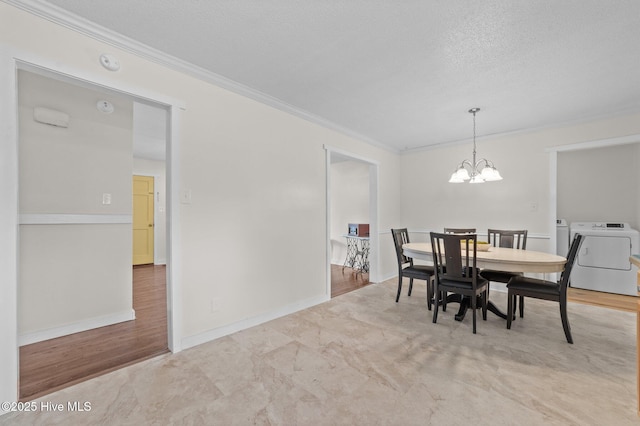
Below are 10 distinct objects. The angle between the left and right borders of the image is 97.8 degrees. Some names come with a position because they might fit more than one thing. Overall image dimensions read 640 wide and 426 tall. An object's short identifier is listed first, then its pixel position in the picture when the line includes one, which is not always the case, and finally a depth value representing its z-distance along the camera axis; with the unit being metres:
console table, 5.47
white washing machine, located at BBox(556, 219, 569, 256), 4.16
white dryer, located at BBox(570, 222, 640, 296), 3.81
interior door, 6.02
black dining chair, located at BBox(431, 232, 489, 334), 2.64
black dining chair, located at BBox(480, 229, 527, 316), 3.13
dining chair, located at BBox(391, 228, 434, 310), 3.28
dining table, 2.42
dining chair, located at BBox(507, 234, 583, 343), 2.43
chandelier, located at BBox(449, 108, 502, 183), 2.96
